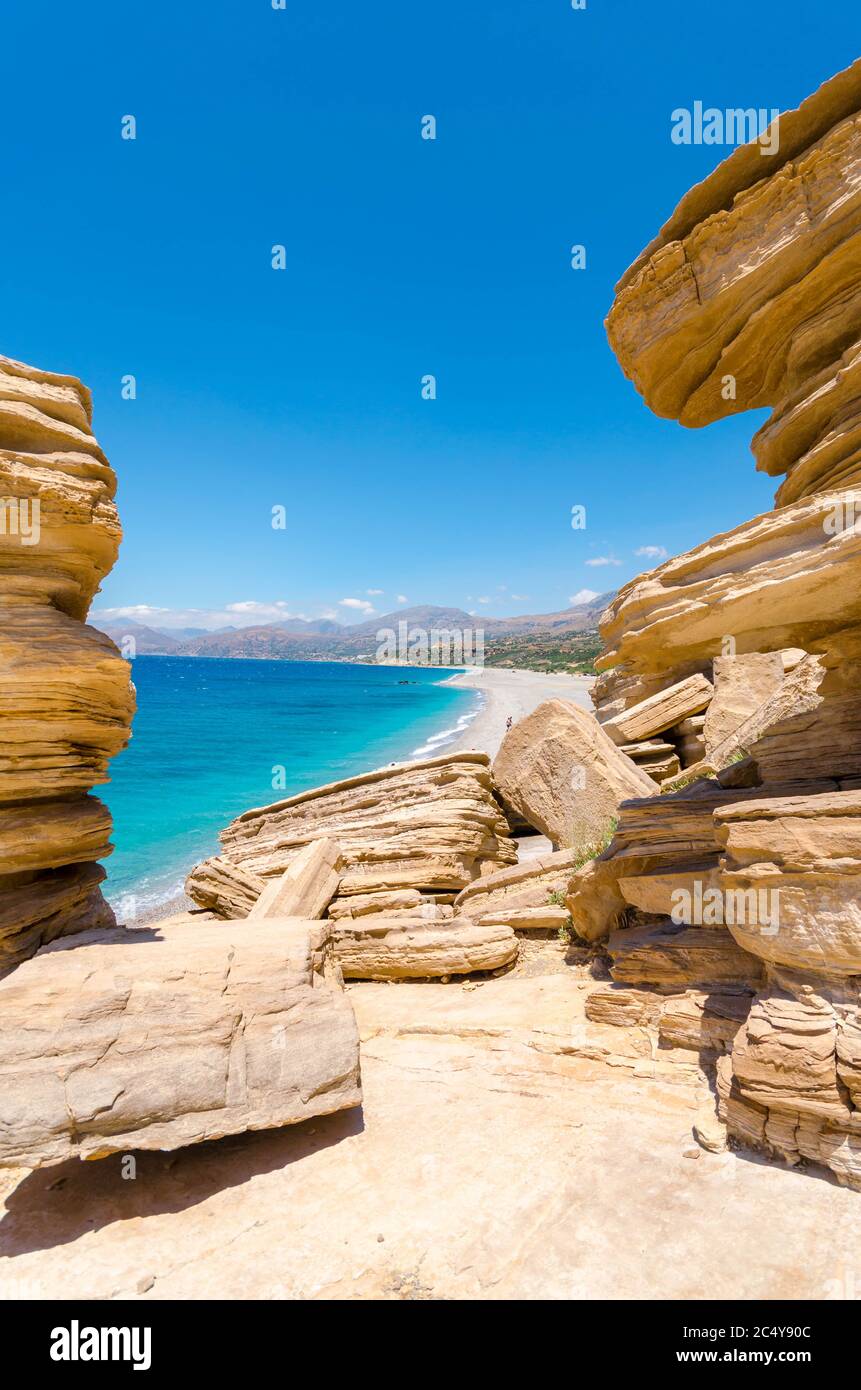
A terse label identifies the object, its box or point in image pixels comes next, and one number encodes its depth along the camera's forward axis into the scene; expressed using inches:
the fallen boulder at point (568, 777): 418.0
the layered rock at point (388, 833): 429.4
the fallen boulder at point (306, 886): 373.7
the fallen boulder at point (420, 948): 335.9
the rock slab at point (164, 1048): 178.1
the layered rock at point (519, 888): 378.9
